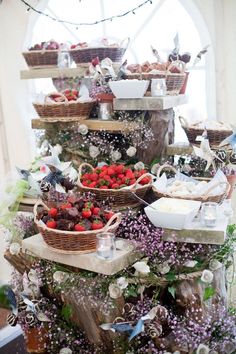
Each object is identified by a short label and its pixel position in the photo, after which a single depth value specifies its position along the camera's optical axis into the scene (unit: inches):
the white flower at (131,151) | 102.0
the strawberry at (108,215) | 80.5
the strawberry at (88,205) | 80.3
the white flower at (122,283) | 79.6
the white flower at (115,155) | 104.7
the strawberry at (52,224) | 77.0
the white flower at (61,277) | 84.0
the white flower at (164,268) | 81.4
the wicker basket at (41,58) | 122.3
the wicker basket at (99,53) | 111.4
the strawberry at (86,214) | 78.5
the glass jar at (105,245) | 74.9
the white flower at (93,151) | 105.2
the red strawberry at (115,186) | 88.4
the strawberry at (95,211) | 80.0
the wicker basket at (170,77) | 98.3
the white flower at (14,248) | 96.5
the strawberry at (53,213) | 79.6
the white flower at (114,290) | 79.8
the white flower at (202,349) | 80.4
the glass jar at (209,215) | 78.9
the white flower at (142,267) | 78.7
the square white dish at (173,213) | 77.3
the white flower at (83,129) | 104.0
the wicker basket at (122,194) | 87.4
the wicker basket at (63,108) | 102.4
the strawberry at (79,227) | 75.7
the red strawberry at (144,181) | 90.9
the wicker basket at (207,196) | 84.3
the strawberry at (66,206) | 79.8
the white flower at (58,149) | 106.4
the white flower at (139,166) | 99.1
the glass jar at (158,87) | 95.0
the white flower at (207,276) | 80.9
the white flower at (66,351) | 88.5
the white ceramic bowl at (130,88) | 94.5
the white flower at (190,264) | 81.7
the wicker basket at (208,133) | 98.3
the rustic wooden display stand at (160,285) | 83.1
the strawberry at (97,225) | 76.6
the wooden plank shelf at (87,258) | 74.9
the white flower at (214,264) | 83.9
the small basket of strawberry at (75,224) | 76.0
